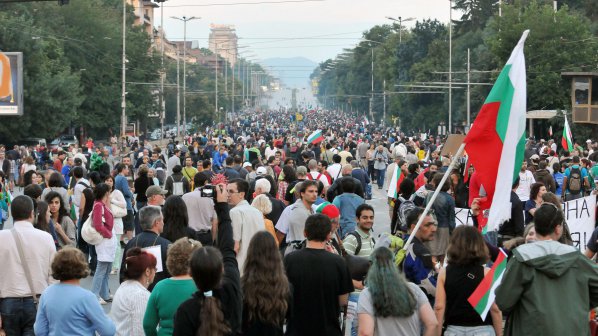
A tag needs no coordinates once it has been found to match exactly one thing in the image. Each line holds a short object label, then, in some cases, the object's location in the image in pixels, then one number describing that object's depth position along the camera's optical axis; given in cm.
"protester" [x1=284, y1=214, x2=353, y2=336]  1371
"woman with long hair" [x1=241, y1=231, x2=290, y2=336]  1272
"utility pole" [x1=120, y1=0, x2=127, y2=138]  12341
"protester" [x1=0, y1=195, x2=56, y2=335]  1601
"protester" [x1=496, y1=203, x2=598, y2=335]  1195
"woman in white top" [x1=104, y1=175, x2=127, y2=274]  2852
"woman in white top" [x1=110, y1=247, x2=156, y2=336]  1385
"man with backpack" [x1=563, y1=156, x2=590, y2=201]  3700
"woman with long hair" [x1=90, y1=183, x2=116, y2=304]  2461
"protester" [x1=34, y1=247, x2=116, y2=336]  1294
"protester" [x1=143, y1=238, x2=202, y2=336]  1274
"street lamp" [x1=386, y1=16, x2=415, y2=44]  19352
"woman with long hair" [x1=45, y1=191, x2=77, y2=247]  2420
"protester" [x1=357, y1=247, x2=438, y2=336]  1250
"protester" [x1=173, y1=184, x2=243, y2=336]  1140
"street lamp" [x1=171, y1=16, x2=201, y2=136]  16729
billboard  5558
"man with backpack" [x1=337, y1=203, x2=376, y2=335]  1795
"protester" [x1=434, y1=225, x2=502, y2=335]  1370
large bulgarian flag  1484
